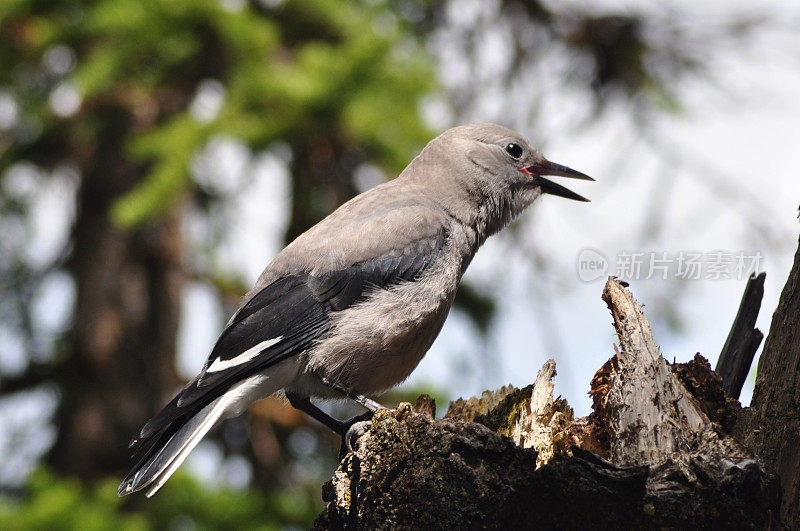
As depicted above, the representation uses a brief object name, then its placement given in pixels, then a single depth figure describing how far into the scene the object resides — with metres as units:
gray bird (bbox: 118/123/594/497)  6.78
